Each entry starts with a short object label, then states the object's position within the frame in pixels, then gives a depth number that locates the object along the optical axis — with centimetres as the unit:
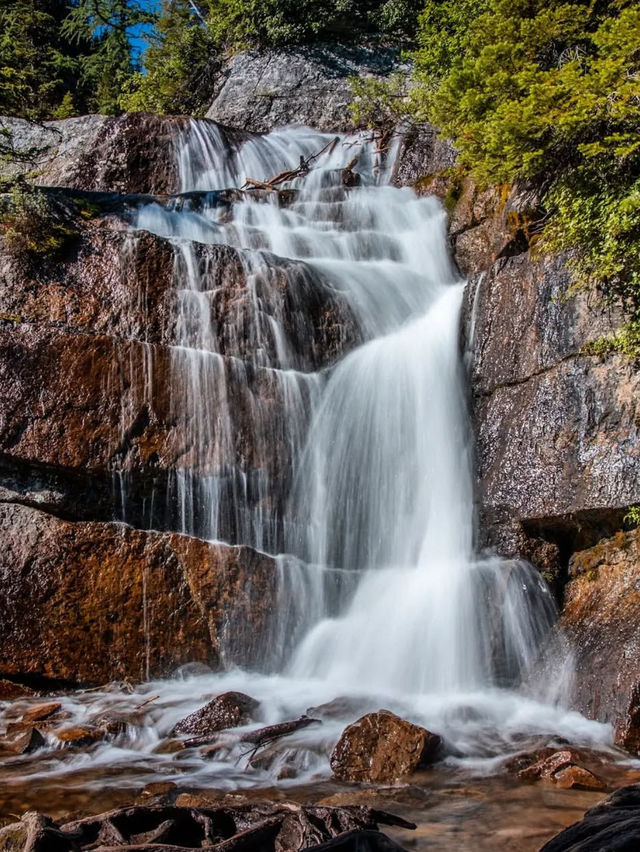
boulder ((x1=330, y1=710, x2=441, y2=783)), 481
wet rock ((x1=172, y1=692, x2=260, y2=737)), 575
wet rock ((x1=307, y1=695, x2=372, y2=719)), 591
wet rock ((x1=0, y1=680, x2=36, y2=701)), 698
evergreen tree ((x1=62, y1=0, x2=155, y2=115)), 2600
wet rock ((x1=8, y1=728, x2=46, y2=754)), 534
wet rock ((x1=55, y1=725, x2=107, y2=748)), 546
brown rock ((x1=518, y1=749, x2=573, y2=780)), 466
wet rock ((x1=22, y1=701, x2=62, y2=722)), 613
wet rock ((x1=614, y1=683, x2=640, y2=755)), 532
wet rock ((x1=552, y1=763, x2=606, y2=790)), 442
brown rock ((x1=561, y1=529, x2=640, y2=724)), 564
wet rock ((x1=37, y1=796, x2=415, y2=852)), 304
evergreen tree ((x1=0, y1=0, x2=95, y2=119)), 2145
